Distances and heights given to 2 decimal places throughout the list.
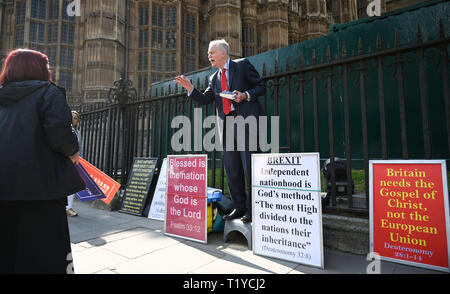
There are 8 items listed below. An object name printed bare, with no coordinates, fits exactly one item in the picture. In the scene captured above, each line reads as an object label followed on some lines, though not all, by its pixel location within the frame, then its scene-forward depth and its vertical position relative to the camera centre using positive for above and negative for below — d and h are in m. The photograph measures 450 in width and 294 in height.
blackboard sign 4.73 -0.41
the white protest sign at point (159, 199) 4.32 -0.61
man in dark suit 3.00 +0.67
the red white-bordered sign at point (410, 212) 2.14 -0.45
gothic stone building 19.52 +11.07
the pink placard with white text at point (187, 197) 3.19 -0.45
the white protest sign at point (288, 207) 2.42 -0.45
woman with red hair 1.65 -0.03
